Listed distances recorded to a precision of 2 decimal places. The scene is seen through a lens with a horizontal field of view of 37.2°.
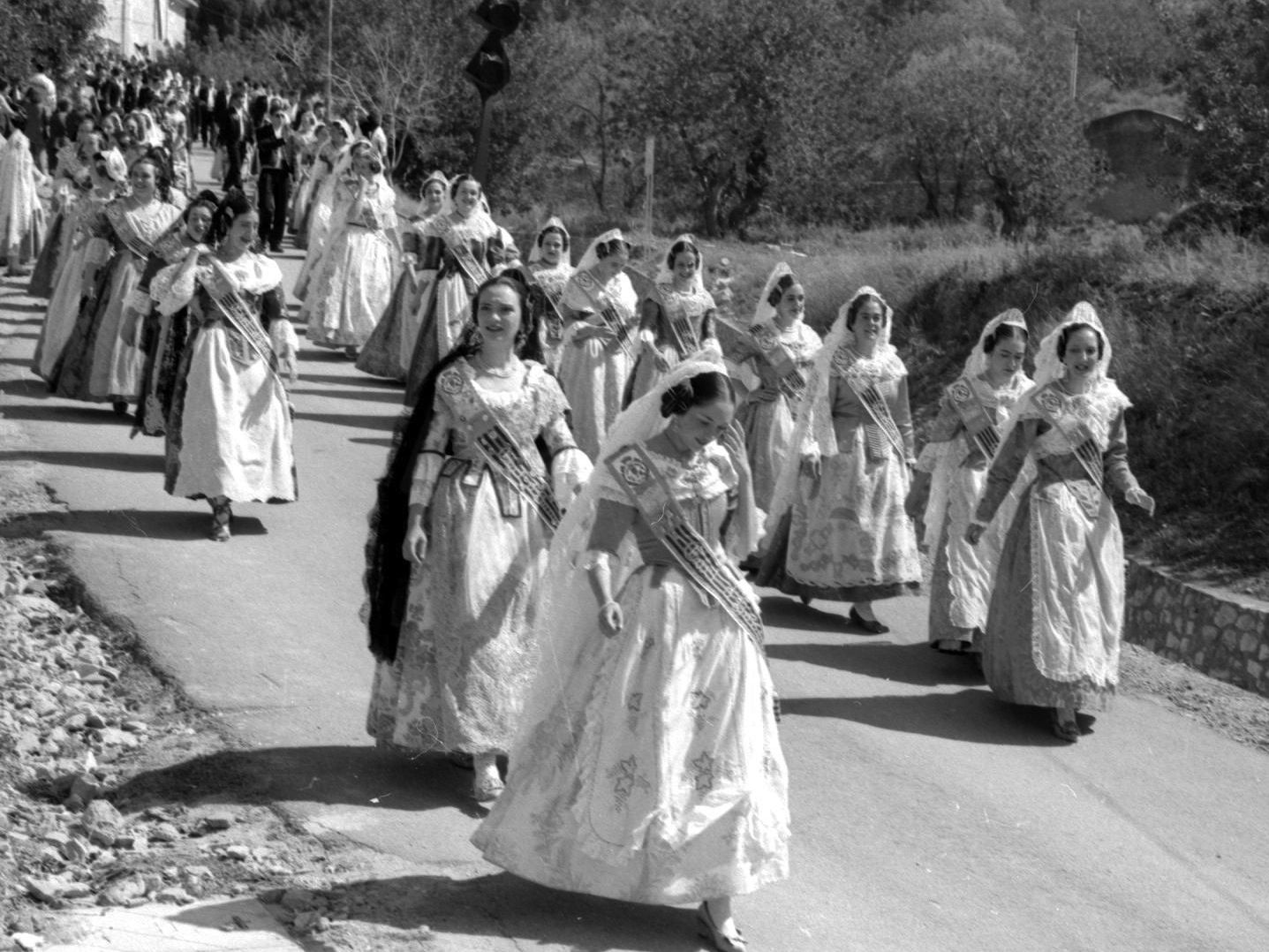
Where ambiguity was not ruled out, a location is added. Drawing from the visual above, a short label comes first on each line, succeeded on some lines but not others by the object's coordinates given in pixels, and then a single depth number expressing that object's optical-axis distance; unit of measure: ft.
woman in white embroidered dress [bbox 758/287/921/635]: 35.14
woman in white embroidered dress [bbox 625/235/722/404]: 41.83
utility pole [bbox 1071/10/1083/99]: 114.92
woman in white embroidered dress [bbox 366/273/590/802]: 22.68
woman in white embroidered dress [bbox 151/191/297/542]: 34.88
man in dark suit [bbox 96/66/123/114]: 124.48
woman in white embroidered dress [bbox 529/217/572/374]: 46.65
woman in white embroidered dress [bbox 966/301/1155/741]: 29.35
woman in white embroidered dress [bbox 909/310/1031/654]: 33.06
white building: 222.28
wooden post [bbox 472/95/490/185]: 57.26
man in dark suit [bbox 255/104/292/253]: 81.41
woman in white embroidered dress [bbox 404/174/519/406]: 49.67
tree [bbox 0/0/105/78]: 116.26
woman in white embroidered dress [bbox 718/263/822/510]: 39.29
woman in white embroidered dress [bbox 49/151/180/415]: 45.57
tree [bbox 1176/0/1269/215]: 60.08
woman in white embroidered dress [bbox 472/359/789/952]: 18.61
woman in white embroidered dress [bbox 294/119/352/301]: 66.08
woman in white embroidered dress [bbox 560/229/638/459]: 43.88
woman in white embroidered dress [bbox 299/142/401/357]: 59.88
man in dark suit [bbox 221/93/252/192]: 84.58
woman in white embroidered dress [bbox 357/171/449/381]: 52.21
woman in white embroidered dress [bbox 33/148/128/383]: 47.21
